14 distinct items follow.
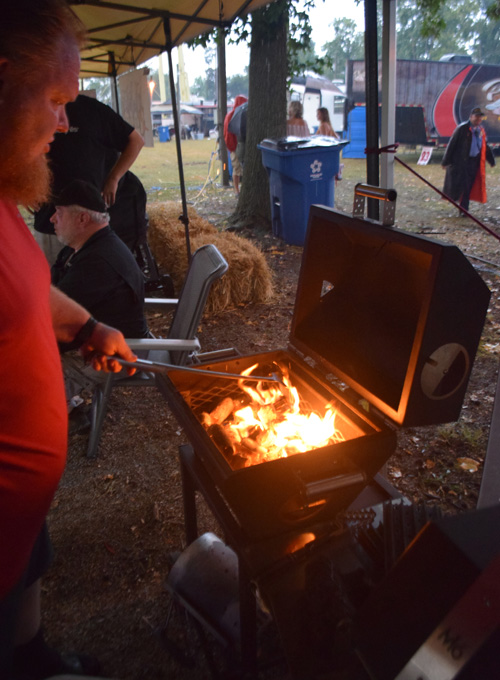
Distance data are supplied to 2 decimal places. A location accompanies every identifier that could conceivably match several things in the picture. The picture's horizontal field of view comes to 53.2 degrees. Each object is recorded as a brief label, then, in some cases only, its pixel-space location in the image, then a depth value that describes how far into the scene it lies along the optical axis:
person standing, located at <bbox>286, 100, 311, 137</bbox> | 10.00
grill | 1.30
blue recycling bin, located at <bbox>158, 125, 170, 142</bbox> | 32.91
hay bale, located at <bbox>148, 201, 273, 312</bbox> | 5.67
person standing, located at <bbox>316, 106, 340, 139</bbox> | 12.14
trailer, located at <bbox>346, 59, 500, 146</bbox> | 18.89
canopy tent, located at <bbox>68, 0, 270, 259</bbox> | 4.24
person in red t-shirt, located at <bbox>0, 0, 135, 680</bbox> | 1.13
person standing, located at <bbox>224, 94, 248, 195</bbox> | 11.30
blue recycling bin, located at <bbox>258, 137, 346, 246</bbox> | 7.36
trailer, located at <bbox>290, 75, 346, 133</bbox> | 29.41
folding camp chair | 2.78
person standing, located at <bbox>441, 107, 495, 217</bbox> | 10.04
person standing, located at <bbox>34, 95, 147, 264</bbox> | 3.78
